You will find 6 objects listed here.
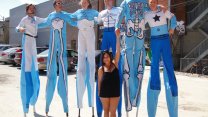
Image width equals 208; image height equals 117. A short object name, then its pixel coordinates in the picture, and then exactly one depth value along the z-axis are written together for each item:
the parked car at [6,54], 15.45
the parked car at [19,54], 12.87
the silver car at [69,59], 11.36
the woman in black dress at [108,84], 3.58
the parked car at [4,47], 17.42
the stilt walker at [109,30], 3.96
